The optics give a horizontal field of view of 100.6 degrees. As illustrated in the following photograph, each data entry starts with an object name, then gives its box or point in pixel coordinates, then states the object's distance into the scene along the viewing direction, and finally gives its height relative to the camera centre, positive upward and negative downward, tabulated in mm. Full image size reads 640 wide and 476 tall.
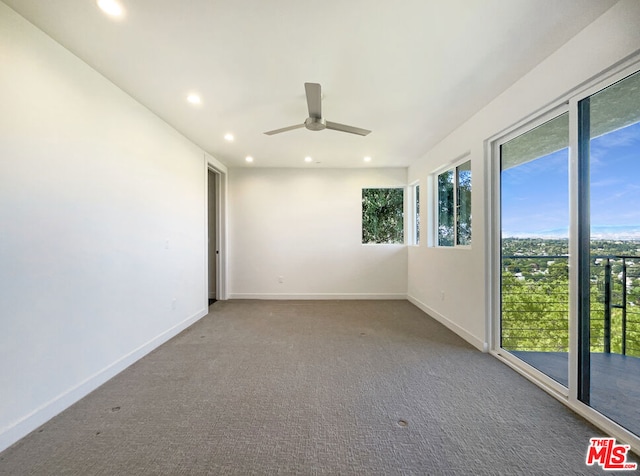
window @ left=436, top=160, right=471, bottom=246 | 3383 +431
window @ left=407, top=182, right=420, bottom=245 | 5152 +473
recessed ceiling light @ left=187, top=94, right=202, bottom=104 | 2588 +1364
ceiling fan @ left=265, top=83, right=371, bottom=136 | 2141 +1110
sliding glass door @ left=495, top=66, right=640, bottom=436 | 1675 -70
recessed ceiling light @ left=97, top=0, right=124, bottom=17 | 1557 +1370
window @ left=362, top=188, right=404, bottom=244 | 5449 +419
